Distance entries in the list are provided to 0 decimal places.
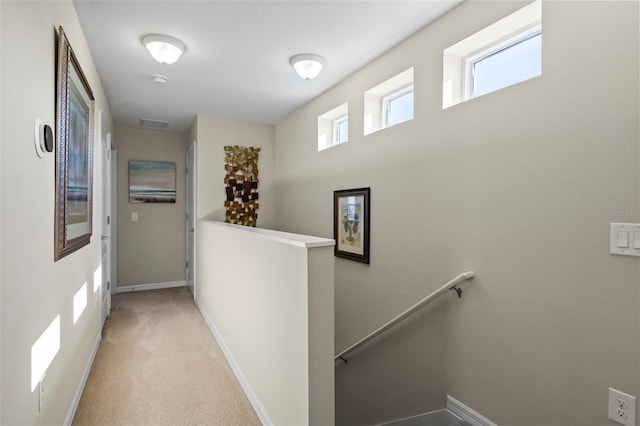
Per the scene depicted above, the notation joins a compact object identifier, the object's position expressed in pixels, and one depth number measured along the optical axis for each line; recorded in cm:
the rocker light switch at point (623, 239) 132
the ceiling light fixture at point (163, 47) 232
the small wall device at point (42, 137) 131
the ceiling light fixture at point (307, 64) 264
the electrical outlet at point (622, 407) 133
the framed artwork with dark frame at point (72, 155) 161
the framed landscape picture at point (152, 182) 488
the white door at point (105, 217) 347
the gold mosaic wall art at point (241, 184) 440
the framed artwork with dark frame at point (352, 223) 283
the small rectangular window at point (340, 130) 364
